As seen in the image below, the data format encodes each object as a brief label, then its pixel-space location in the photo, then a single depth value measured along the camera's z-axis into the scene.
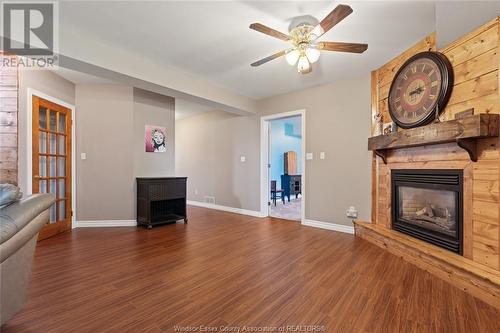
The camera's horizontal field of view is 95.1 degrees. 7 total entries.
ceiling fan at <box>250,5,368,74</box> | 2.04
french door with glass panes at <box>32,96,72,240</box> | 3.16
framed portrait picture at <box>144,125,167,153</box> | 4.27
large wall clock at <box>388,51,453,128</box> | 2.28
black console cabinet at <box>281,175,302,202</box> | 6.91
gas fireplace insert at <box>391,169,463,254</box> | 2.24
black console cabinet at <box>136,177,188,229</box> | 3.94
